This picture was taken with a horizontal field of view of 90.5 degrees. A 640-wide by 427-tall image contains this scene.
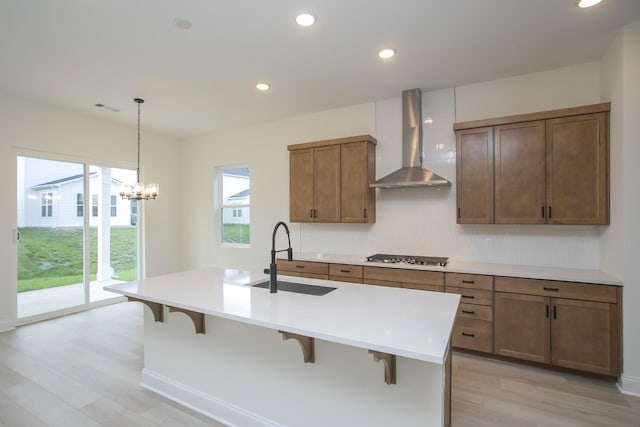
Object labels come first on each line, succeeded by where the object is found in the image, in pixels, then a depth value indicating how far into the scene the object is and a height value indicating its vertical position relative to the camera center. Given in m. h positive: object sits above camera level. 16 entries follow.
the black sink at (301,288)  2.17 -0.53
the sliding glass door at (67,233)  4.18 -0.27
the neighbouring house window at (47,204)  4.31 +0.15
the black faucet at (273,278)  2.07 -0.42
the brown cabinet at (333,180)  3.89 +0.44
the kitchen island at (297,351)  1.51 -0.82
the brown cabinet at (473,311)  2.99 -0.93
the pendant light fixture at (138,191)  3.74 +0.28
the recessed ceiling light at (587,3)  2.18 +1.46
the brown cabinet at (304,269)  3.83 -0.68
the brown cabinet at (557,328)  2.57 -0.99
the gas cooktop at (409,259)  3.41 -0.52
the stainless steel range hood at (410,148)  3.59 +0.80
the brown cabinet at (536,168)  2.79 +0.43
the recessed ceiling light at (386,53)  2.83 +1.46
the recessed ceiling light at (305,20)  2.34 +1.46
